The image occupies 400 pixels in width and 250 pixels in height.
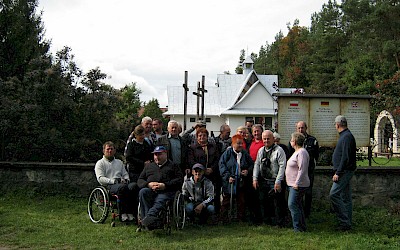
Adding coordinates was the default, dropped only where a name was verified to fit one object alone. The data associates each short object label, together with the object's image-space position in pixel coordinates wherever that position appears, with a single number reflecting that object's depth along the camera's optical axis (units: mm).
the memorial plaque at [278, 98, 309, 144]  8539
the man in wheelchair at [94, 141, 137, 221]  7125
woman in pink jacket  6703
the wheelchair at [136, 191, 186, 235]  6598
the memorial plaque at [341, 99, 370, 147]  8672
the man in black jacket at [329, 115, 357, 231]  6840
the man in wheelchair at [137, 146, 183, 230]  6668
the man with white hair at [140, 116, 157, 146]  7739
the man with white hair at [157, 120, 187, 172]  7520
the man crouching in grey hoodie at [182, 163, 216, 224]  7129
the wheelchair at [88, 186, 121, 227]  7137
